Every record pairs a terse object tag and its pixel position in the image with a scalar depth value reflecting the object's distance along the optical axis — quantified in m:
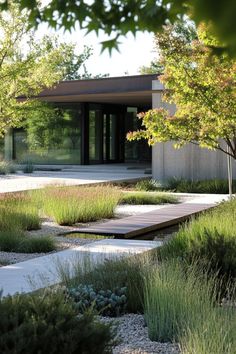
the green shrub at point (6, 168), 25.67
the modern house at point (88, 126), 25.17
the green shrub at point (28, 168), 26.80
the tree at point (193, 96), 11.45
